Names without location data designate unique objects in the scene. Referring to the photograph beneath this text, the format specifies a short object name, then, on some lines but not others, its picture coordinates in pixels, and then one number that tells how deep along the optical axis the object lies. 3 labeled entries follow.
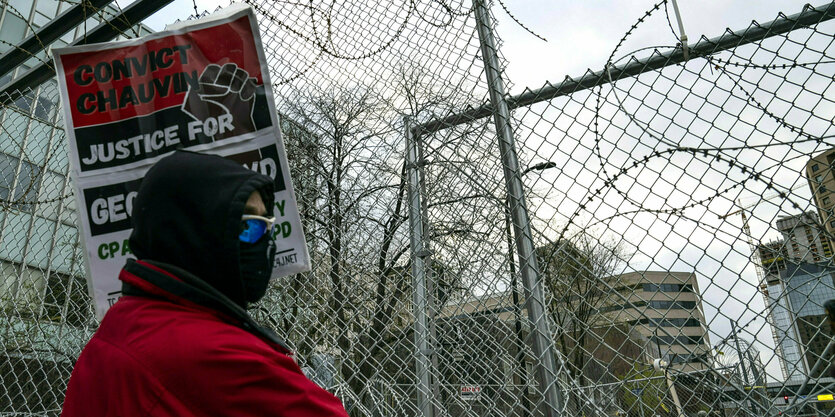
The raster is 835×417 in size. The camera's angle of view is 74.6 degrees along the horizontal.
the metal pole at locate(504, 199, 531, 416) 2.41
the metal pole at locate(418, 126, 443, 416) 2.69
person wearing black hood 0.91
